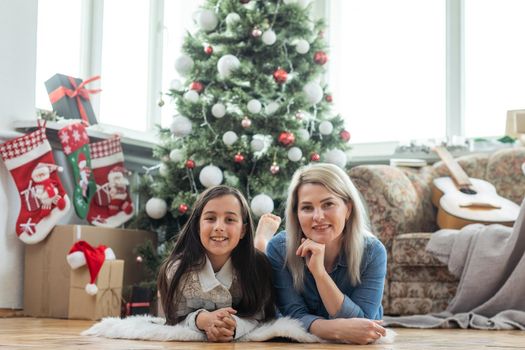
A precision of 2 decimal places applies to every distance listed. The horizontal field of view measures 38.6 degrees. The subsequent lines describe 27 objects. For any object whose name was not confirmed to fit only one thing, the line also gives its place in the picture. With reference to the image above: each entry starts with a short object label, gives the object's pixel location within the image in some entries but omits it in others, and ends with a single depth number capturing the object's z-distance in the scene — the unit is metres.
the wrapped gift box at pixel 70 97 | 3.68
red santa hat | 3.12
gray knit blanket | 2.89
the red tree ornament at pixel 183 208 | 3.51
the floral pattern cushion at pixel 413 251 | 3.15
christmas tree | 3.56
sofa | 3.16
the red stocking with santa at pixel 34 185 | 3.22
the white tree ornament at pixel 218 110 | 3.57
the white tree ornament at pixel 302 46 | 3.70
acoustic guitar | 3.36
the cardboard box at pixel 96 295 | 3.14
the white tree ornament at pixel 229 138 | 3.50
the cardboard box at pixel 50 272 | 3.24
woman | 1.90
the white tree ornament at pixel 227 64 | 3.56
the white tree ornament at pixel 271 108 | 3.57
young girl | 1.94
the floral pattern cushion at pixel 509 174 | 3.69
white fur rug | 1.84
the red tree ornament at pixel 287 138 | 3.51
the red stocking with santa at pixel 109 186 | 3.68
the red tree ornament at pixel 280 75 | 3.62
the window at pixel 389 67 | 4.64
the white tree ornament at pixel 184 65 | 3.71
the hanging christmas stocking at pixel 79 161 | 3.47
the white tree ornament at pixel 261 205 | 3.40
